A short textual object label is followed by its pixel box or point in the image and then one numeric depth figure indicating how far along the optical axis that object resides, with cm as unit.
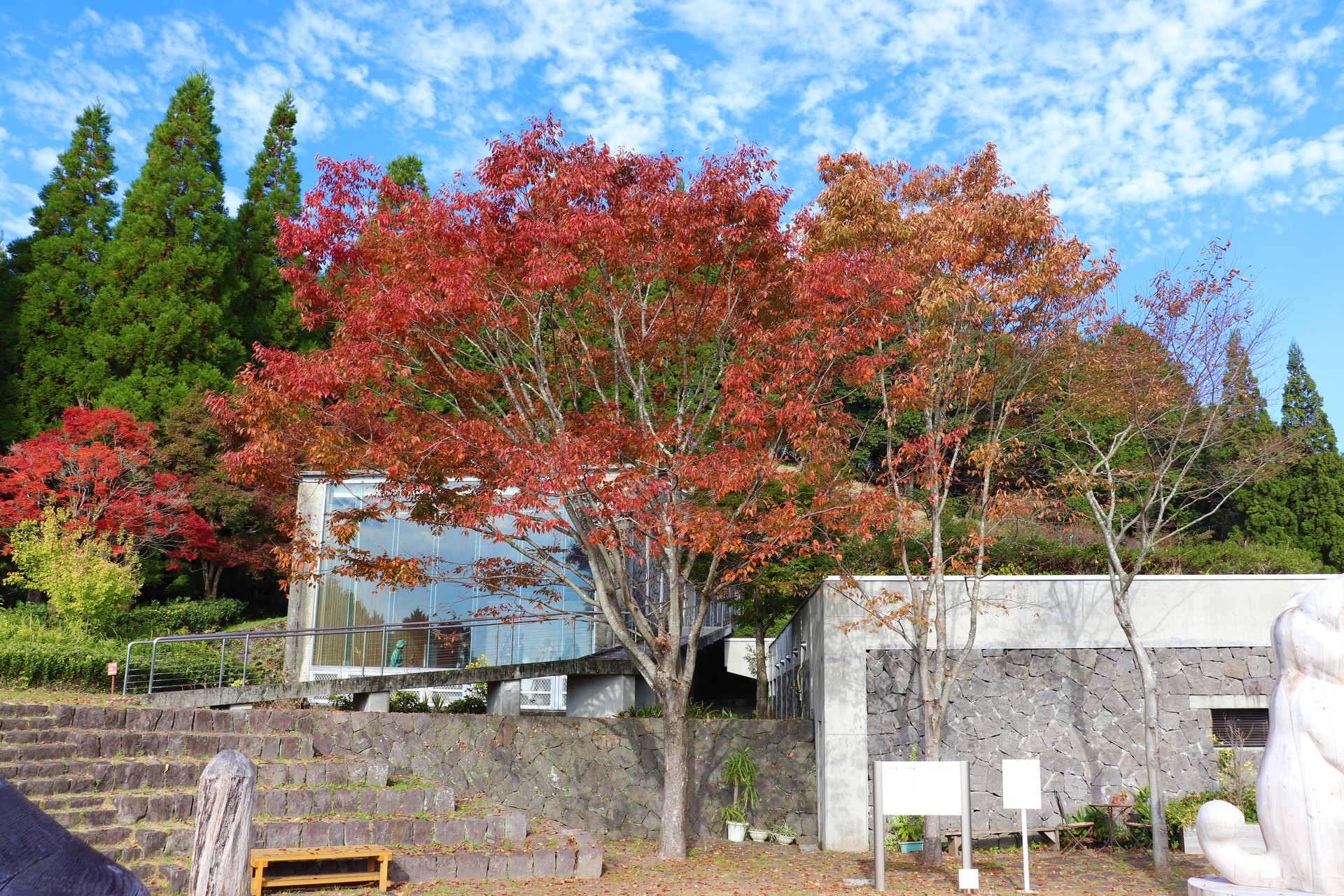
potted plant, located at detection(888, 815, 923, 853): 1177
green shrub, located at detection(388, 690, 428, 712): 1534
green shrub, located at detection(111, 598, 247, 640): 2197
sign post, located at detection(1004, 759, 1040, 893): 900
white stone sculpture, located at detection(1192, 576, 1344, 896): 560
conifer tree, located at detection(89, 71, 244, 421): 2712
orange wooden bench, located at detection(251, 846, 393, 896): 879
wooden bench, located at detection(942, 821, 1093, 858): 1124
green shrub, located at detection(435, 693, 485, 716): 1548
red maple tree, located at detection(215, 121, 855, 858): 1081
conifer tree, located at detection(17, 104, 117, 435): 2666
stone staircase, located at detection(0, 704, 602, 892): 952
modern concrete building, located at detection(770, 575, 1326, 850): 1217
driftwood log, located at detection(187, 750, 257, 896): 641
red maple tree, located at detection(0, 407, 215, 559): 2073
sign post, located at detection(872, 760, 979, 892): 896
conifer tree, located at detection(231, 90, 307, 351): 3150
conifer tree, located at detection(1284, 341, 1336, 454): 2655
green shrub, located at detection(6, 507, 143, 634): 1898
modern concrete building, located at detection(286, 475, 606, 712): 1650
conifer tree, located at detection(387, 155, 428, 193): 3397
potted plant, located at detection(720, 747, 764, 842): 1290
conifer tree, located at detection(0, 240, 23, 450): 2592
